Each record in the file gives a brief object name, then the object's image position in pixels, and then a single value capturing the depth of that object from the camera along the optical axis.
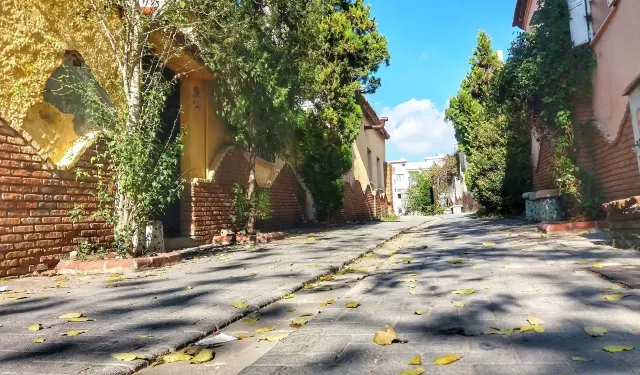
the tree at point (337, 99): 14.00
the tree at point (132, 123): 5.78
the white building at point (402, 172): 77.50
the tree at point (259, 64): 8.05
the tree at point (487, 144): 14.74
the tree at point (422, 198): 43.21
